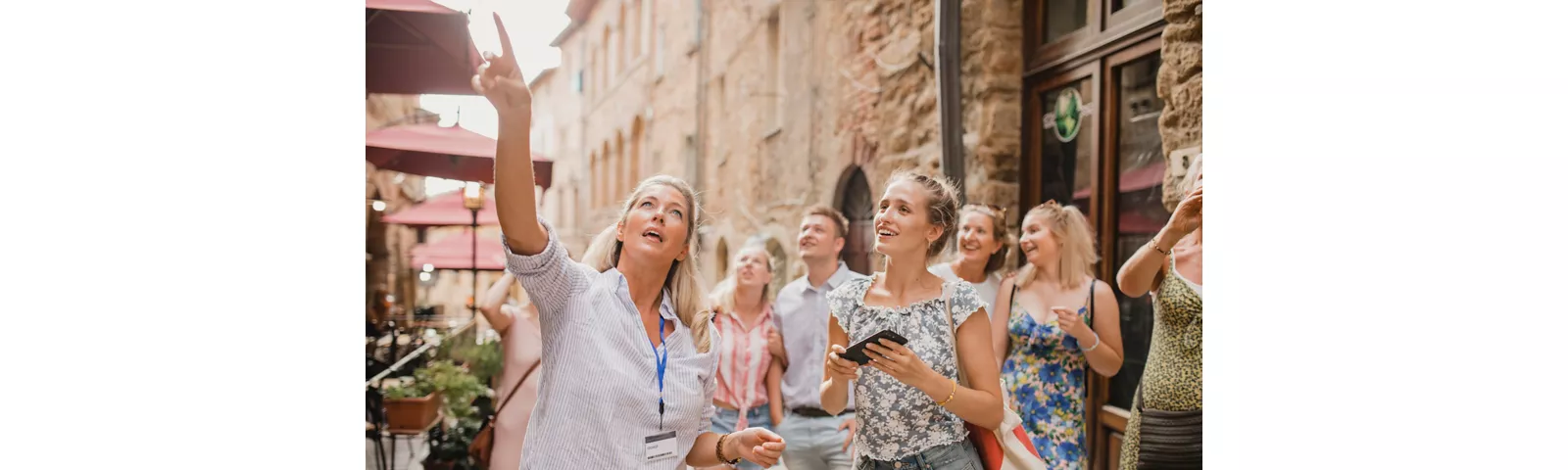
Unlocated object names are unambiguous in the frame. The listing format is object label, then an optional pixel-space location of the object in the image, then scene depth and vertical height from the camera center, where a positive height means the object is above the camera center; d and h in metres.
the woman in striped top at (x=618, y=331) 2.08 -0.23
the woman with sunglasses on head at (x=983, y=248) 3.08 -0.06
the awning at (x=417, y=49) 2.80 +0.46
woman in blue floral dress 3.09 -0.32
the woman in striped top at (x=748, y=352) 3.06 -0.36
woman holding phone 2.62 -0.30
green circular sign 3.24 +0.34
